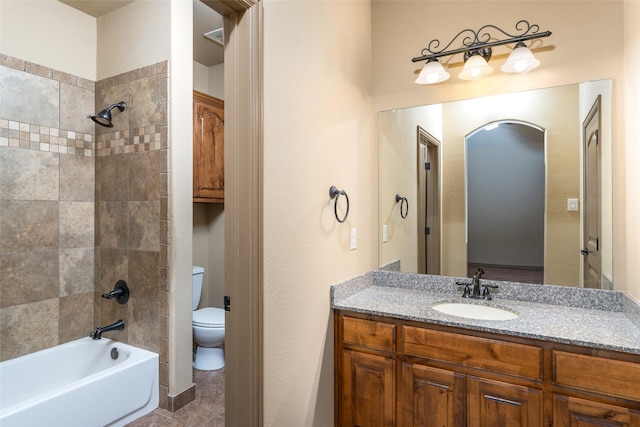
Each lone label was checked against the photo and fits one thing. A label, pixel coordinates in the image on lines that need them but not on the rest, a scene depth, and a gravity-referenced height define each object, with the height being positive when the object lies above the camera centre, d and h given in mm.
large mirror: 1712 +142
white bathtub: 1683 -948
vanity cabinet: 1272 -678
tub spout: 2271 -737
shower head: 2273 +635
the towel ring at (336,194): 1753 +96
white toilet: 2588 -898
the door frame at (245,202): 1288 +41
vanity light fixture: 1729 +858
